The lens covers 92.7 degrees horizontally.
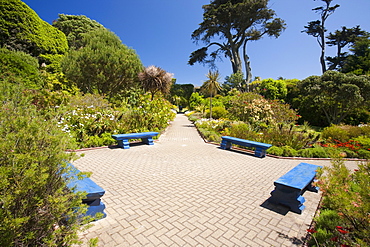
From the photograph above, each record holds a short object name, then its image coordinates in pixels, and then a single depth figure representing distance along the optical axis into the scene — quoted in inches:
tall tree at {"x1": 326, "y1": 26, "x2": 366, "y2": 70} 1154.0
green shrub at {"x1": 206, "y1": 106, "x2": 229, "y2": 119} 752.5
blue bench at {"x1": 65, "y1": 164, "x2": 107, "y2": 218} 108.0
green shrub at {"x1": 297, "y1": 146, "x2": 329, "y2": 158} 279.7
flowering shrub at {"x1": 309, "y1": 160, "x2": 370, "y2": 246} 72.6
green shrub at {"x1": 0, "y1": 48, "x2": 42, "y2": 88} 428.3
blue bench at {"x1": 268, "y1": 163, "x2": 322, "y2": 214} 127.6
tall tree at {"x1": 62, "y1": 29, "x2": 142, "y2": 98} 641.0
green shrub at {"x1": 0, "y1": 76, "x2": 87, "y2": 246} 57.5
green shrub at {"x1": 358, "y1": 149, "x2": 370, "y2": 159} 274.7
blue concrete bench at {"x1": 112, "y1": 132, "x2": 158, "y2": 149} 300.3
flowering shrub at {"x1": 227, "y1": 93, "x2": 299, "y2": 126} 483.2
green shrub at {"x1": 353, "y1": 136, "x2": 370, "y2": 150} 291.0
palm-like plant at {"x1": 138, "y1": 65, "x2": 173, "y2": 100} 608.1
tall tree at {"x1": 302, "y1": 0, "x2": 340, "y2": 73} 1193.2
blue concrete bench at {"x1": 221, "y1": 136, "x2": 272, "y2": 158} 273.6
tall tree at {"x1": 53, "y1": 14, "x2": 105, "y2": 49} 1127.0
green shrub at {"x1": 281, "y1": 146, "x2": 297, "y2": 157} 284.2
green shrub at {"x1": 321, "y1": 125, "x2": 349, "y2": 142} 345.7
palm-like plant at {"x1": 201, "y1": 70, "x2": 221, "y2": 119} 664.4
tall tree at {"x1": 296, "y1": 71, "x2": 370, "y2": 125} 509.0
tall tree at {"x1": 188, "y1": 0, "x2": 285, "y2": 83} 1044.5
